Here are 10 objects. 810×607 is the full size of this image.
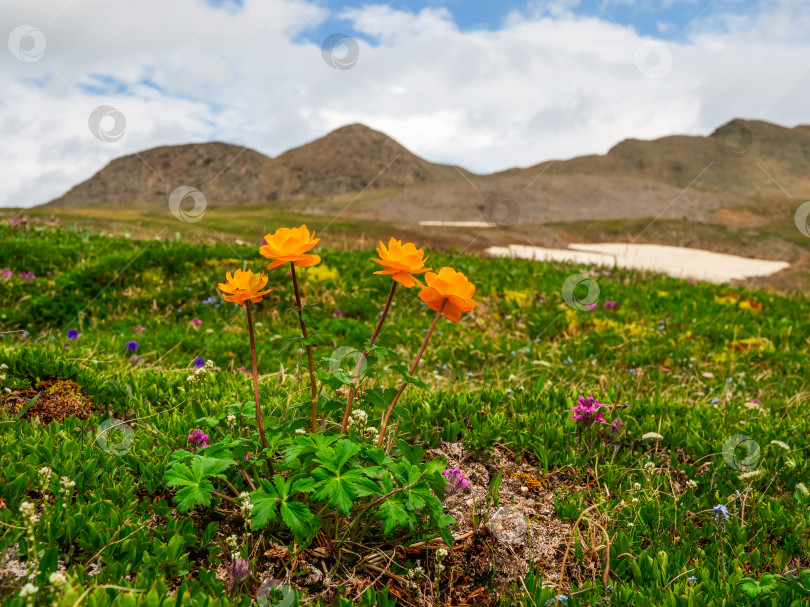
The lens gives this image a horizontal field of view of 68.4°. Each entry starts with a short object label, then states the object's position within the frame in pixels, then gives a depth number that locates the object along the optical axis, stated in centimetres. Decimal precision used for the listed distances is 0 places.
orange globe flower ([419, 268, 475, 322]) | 244
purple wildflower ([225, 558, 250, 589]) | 231
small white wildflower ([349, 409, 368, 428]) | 303
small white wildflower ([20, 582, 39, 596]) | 182
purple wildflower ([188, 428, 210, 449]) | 314
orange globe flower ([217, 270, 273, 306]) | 244
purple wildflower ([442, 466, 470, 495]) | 312
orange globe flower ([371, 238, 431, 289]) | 239
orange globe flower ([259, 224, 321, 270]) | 240
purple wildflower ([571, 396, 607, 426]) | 399
